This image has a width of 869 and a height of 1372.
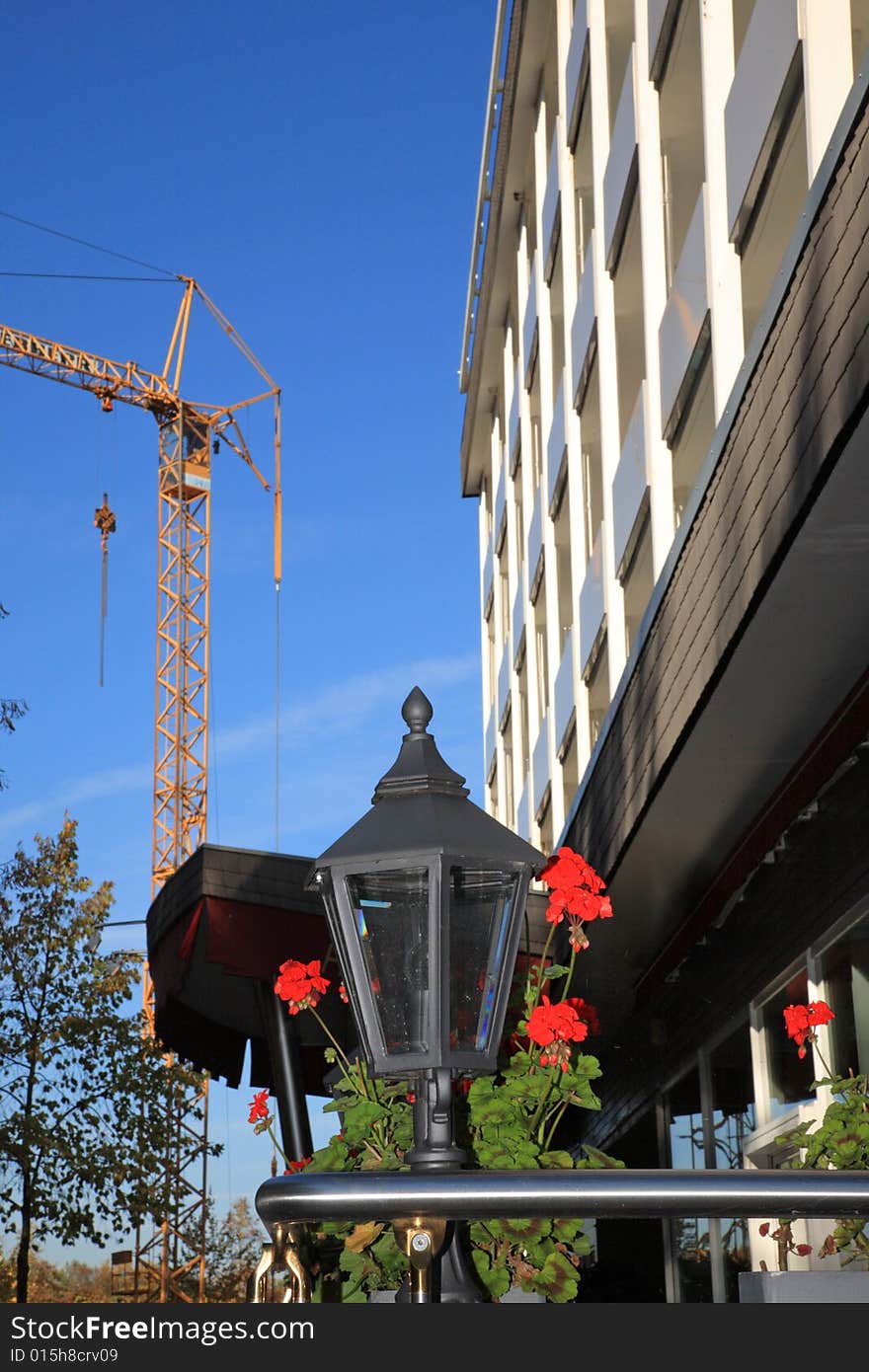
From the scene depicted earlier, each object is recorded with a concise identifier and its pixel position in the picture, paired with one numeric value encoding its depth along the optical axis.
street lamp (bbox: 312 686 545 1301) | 3.74
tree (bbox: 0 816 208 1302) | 25.61
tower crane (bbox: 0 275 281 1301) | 60.86
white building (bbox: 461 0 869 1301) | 6.30
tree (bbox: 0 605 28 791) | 22.09
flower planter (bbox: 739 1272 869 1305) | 4.92
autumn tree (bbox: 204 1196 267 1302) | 46.06
